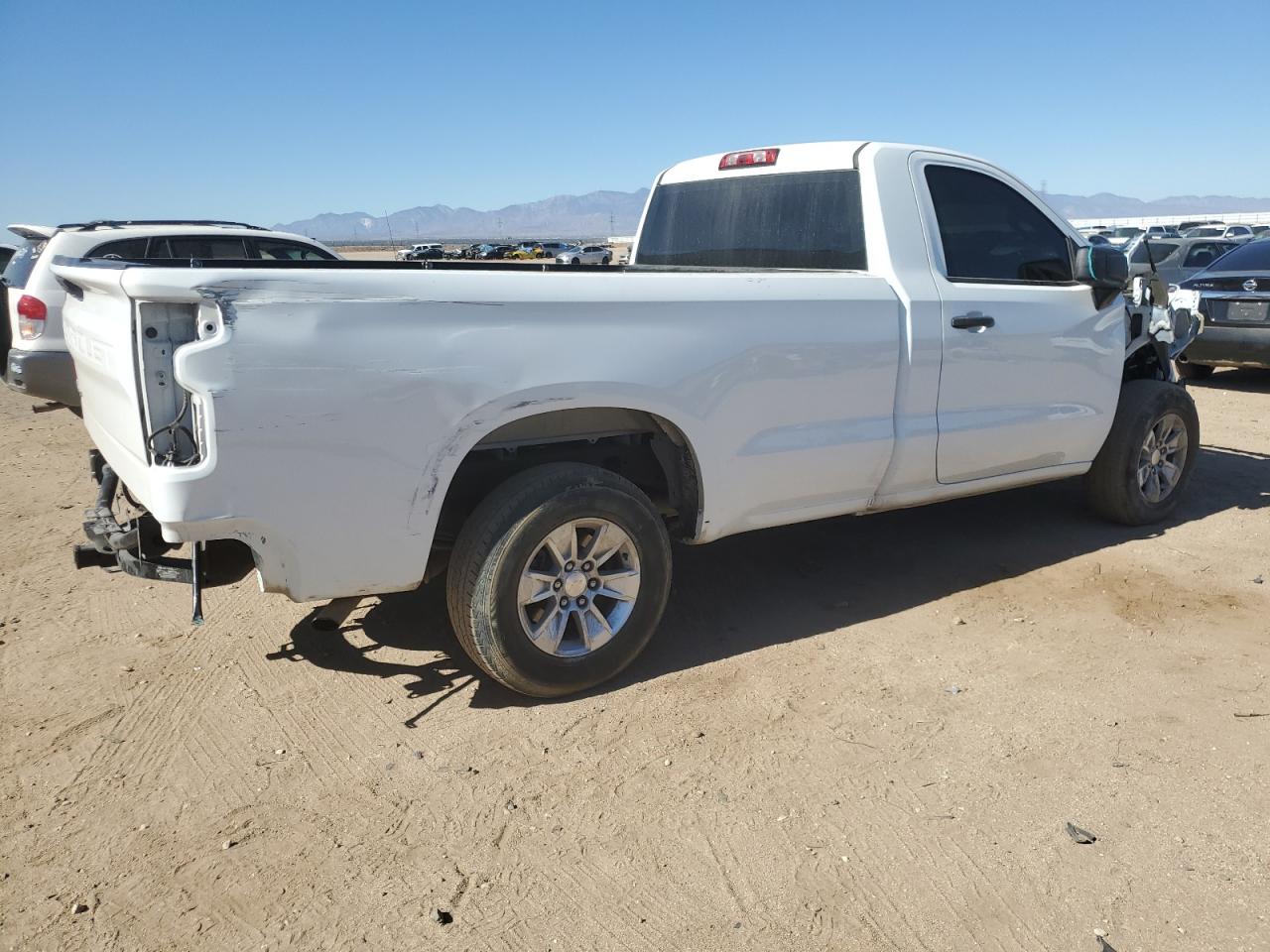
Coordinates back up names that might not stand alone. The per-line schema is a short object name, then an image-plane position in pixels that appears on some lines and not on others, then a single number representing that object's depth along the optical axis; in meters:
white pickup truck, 2.96
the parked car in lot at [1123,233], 43.86
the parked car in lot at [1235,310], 10.01
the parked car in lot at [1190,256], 14.60
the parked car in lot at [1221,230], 40.72
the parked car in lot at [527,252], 59.06
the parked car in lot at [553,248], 62.86
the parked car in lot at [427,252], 59.62
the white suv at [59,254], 7.27
